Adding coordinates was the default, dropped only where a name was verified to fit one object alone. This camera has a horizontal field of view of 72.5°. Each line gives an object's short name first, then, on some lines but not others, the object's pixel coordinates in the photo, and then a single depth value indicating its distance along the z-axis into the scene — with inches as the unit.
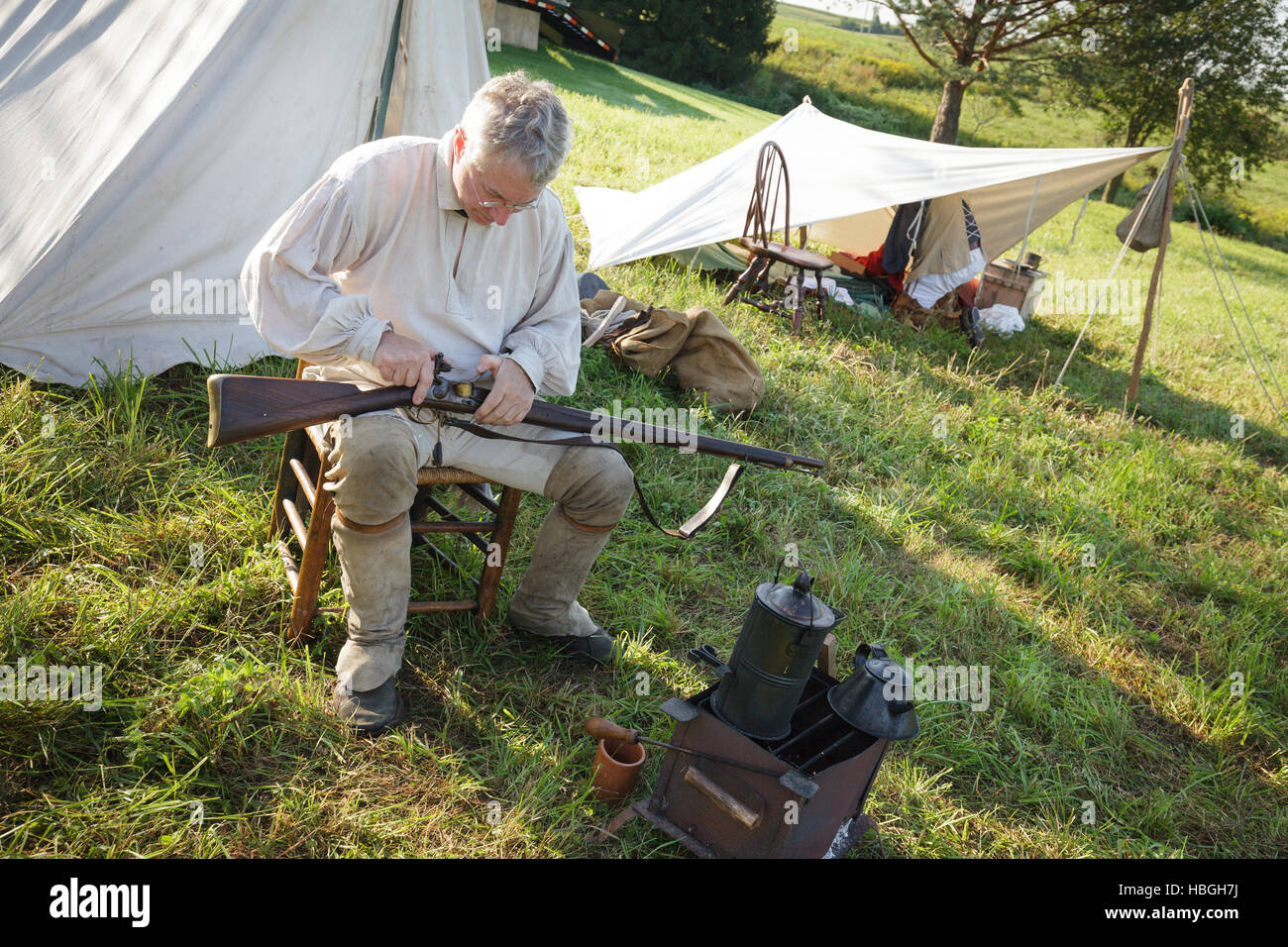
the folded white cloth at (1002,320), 319.0
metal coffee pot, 82.7
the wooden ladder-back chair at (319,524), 97.9
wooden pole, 247.1
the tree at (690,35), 1131.9
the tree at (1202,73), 661.9
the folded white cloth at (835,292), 295.0
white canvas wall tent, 131.9
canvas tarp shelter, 265.6
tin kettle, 87.4
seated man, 90.4
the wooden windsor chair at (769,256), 253.0
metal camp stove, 83.6
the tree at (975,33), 580.4
